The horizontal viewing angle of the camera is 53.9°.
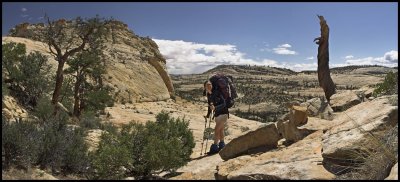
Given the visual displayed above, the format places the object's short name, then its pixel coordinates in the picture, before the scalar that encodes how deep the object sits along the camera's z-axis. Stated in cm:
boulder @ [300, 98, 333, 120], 1038
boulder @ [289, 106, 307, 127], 790
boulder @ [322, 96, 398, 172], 474
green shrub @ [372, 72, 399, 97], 1116
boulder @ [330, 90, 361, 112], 1174
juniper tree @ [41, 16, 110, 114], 1555
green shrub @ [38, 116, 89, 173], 591
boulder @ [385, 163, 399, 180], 366
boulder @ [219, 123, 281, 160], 724
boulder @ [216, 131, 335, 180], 480
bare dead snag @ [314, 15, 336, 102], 1606
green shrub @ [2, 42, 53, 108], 1465
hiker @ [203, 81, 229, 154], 812
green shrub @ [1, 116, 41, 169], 530
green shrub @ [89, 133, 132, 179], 579
